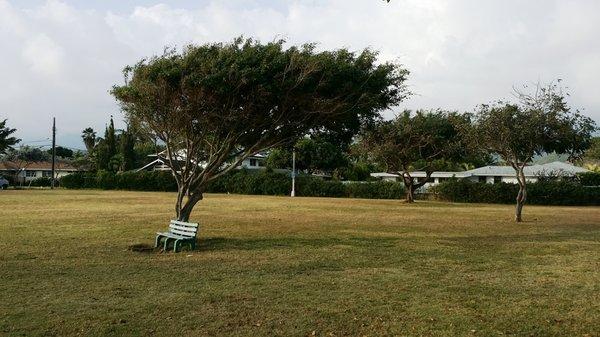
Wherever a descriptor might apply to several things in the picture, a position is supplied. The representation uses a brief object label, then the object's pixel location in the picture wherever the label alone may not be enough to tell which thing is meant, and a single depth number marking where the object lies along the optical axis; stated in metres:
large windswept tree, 14.35
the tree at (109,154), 79.88
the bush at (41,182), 77.00
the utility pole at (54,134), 69.03
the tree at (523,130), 22.89
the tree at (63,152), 112.06
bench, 13.25
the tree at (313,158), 69.94
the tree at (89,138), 100.25
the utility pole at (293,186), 51.69
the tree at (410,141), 39.22
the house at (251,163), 76.56
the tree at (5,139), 63.53
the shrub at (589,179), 47.62
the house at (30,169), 86.44
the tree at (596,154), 54.16
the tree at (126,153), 79.94
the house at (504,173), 51.18
